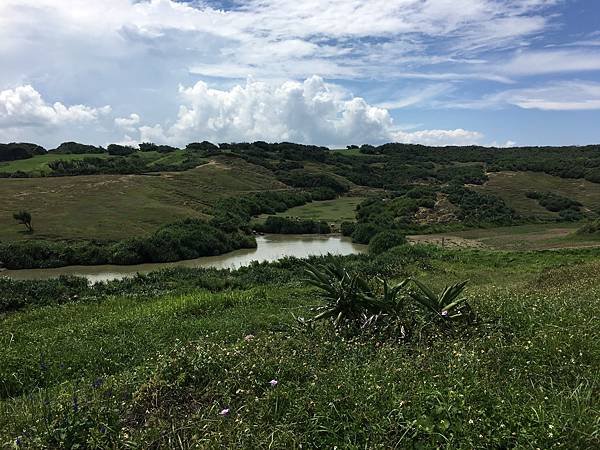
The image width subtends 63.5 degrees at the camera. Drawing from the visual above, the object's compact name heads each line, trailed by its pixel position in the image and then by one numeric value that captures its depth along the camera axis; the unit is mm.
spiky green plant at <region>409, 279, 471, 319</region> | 6578
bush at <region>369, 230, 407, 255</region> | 31453
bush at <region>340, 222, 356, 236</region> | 44869
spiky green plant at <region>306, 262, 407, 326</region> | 6816
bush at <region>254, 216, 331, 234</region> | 45562
